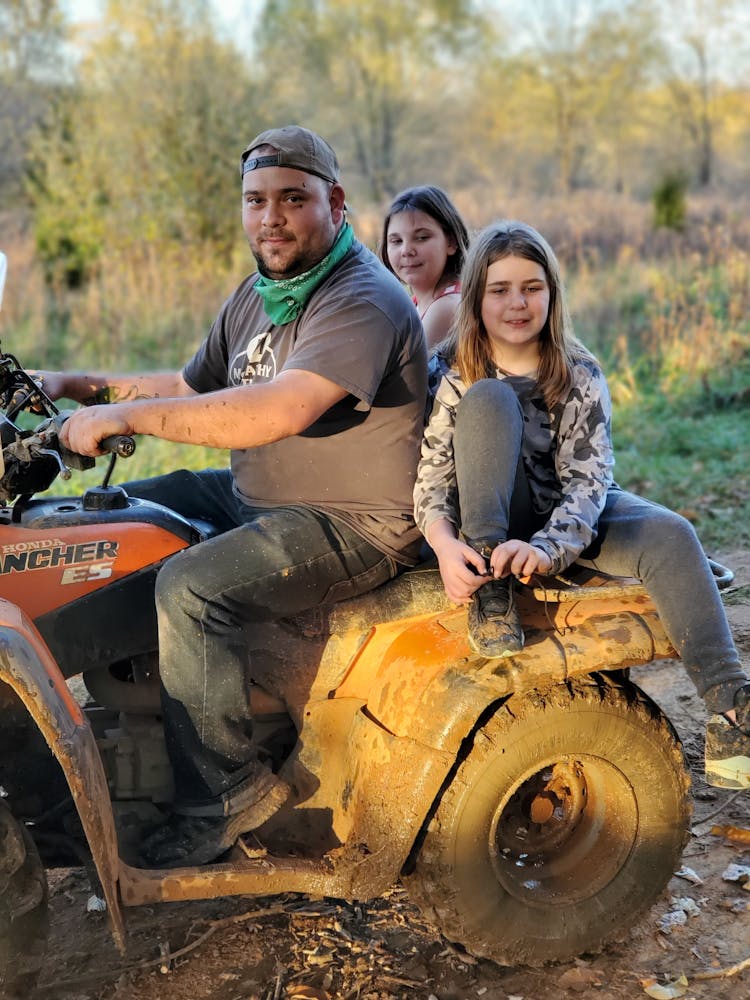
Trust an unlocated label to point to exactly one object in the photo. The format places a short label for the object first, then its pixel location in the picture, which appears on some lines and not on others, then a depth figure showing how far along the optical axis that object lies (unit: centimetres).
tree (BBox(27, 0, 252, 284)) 1388
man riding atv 262
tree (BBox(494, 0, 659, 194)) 3553
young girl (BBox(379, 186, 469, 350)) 466
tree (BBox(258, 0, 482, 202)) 3547
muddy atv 255
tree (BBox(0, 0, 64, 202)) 2397
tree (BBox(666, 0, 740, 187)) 3447
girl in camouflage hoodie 262
